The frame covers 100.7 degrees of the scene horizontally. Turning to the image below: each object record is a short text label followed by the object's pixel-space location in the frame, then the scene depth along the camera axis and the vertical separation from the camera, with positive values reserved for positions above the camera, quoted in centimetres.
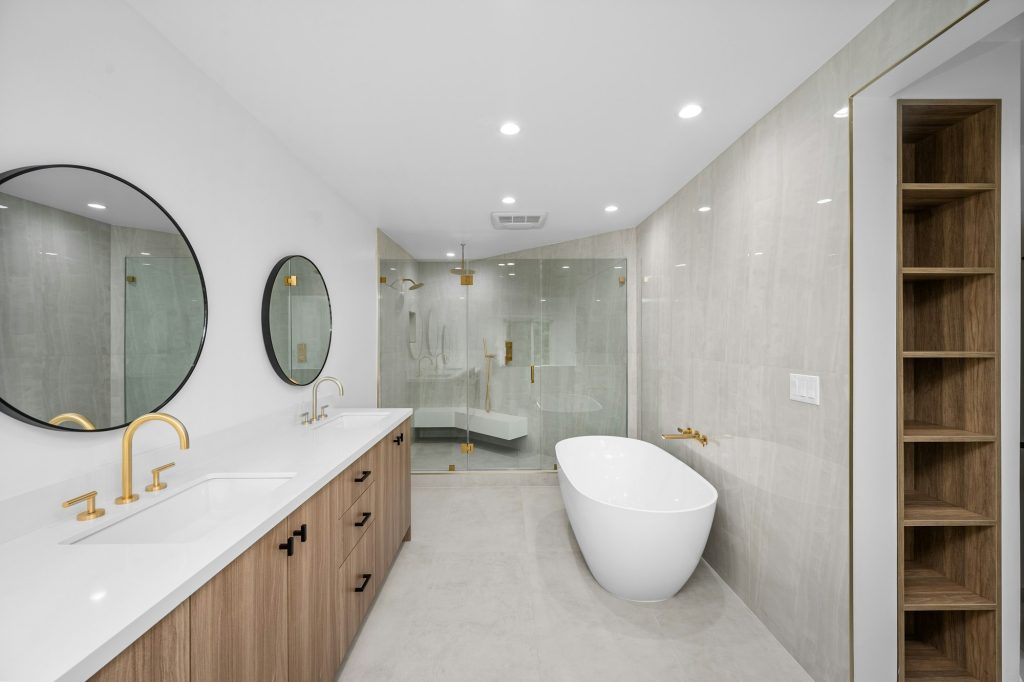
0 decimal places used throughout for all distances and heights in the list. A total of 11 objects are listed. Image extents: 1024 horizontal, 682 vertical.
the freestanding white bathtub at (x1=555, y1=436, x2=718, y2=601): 209 -101
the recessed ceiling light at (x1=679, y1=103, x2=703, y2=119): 198 +109
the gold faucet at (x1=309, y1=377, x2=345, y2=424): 249 -44
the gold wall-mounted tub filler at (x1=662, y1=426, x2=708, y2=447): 270 -63
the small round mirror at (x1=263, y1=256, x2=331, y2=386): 218 +11
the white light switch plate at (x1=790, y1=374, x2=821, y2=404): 173 -20
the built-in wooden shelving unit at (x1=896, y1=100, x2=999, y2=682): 154 -20
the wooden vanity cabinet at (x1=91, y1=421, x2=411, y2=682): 89 -76
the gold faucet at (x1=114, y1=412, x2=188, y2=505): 123 -34
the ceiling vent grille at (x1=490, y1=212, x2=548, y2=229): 351 +102
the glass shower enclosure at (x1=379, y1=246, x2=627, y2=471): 411 -16
